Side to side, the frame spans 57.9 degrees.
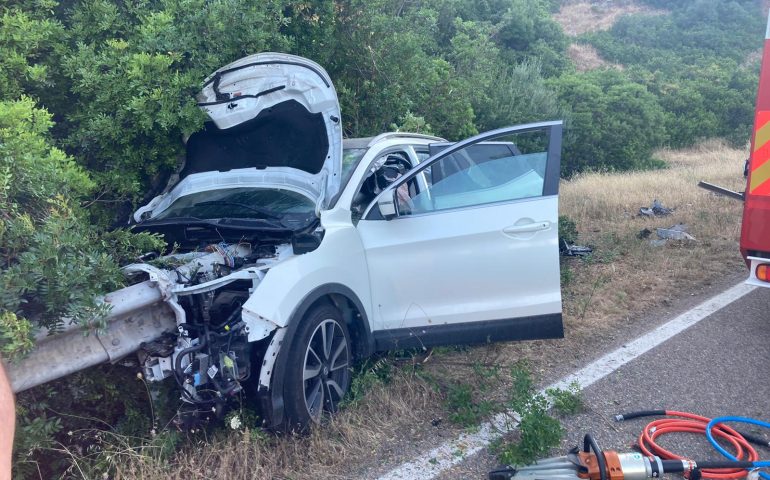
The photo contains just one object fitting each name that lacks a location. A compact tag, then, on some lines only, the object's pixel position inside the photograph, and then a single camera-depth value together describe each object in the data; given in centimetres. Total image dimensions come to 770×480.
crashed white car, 420
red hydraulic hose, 380
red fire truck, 541
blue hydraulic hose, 399
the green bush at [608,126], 1986
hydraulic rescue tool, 357
